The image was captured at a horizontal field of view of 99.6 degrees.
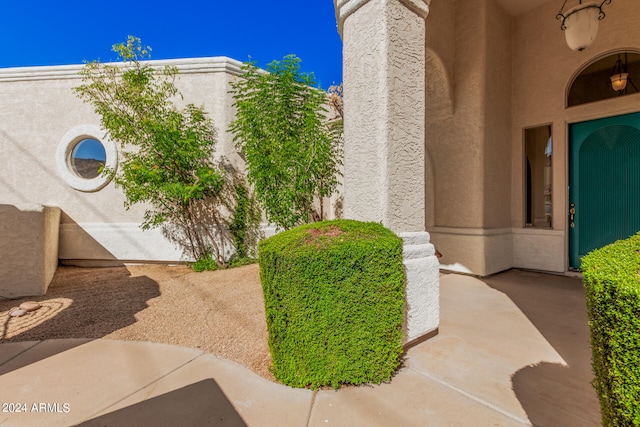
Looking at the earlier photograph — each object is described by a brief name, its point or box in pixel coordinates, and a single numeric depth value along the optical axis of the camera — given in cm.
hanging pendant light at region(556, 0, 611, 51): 352
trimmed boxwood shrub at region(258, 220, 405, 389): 198
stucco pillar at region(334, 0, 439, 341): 249
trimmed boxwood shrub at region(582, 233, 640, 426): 99
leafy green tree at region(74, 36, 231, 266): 564
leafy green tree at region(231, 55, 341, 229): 505
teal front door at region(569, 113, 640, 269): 429
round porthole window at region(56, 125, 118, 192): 641
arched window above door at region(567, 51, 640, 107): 432
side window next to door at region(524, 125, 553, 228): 512
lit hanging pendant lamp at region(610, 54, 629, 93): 436
